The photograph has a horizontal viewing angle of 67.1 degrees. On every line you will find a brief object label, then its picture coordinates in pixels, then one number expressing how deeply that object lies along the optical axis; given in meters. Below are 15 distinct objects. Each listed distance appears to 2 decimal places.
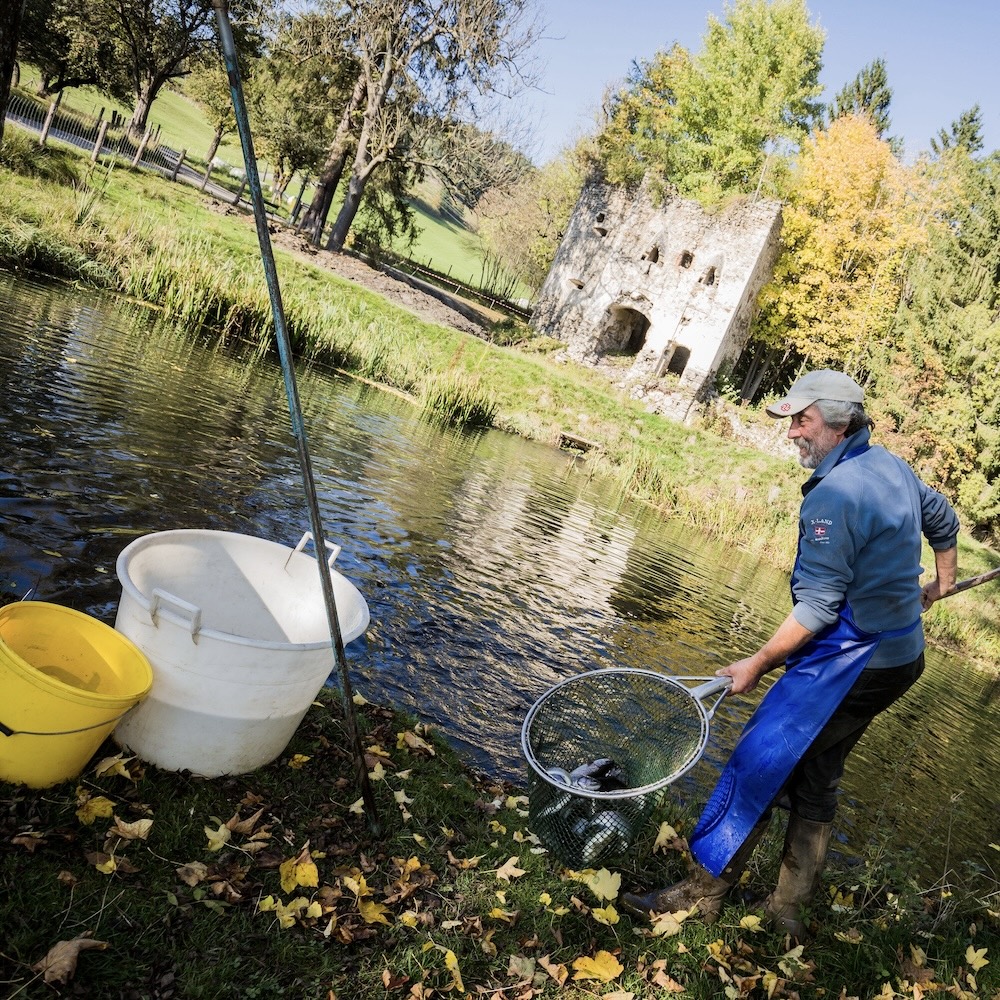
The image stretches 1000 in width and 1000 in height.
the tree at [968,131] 45.12
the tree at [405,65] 32.28
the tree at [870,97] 48.53
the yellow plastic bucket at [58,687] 2.68
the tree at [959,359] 31.41
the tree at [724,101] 43.25
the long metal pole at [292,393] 2.69
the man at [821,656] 3.23
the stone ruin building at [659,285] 36.53
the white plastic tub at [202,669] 3.09
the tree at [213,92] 38.33
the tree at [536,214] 58.19
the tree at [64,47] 31.56
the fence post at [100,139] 27.77
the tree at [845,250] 37.47
